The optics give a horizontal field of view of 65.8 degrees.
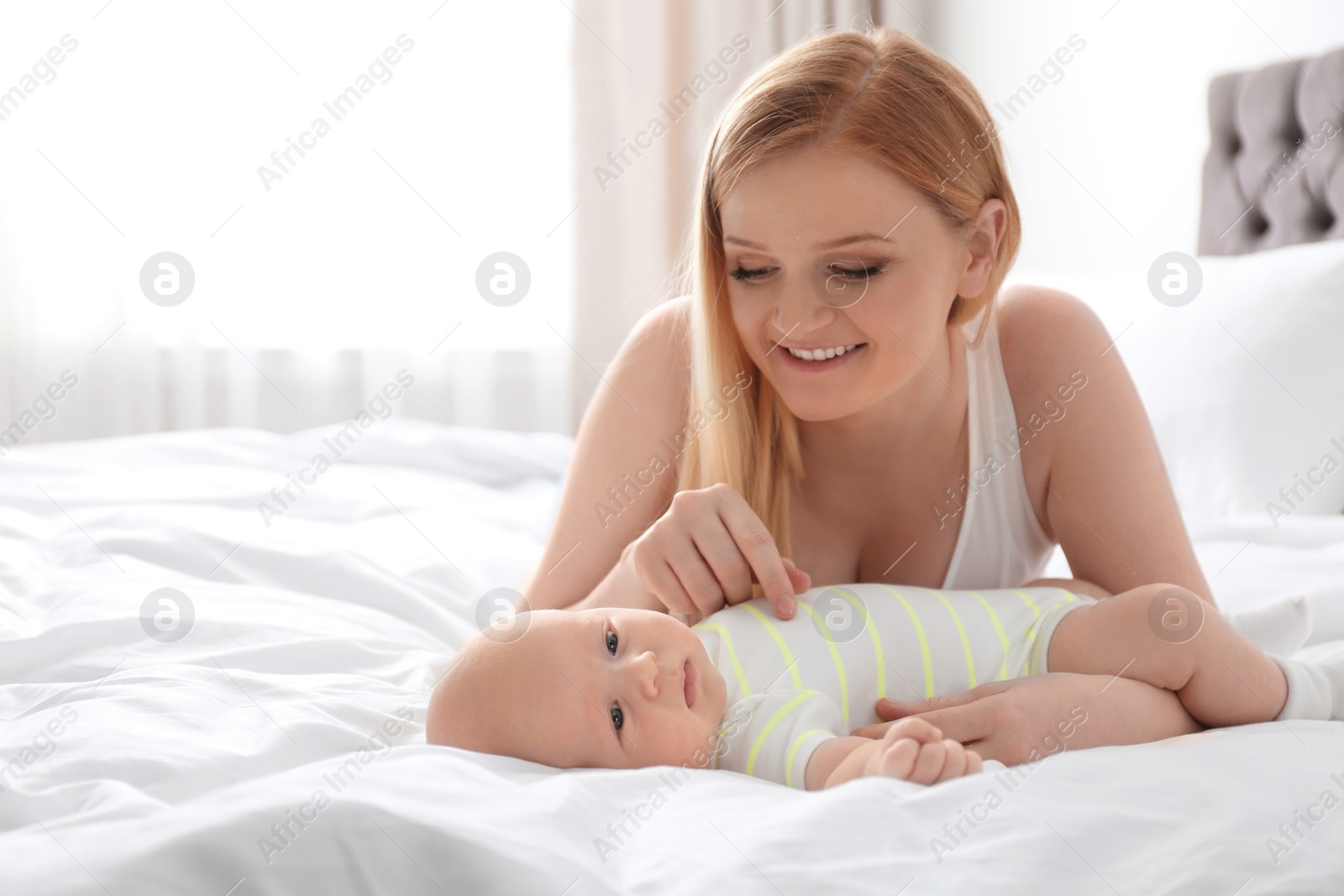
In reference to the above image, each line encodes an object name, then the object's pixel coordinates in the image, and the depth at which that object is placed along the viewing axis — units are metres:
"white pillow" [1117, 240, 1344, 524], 1.56
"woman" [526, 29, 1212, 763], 1.09
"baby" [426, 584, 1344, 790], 0.86
